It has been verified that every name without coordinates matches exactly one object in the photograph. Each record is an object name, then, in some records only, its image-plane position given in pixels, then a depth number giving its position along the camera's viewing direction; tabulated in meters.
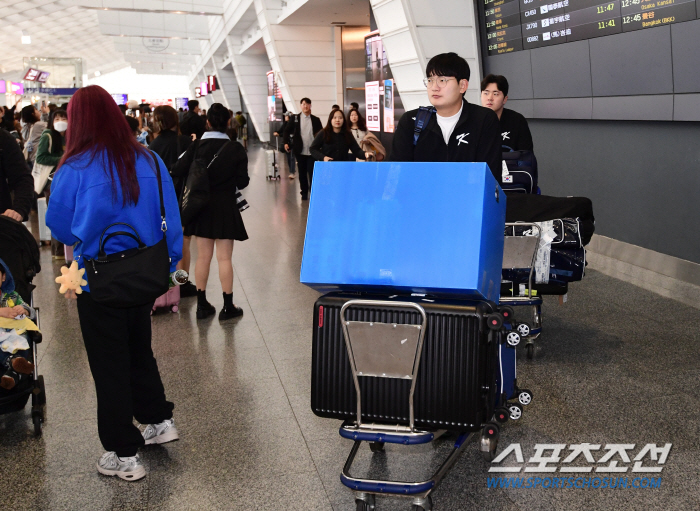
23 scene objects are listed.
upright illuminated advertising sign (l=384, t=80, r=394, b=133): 14.22
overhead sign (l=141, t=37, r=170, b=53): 39.04
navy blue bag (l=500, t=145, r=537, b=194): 5.11
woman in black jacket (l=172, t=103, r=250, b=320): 5.59
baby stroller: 3.93
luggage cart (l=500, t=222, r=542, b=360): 4.52
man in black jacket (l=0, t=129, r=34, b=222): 4.45
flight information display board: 6.04
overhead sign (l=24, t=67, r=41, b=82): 36.84
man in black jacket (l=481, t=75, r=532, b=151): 5.31
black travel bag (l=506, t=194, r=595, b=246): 4.74
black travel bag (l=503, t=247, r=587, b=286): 4.69
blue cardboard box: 2.47
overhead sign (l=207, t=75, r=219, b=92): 38.48
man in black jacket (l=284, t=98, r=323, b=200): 13.30
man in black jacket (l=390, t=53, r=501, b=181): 3.21
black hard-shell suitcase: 2.44
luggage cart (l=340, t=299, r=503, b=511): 2.44
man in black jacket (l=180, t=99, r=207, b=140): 6.04
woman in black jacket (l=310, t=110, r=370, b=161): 10.77
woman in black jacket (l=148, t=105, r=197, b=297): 6.38
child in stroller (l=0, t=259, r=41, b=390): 3.37
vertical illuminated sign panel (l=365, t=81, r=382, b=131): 15.36
